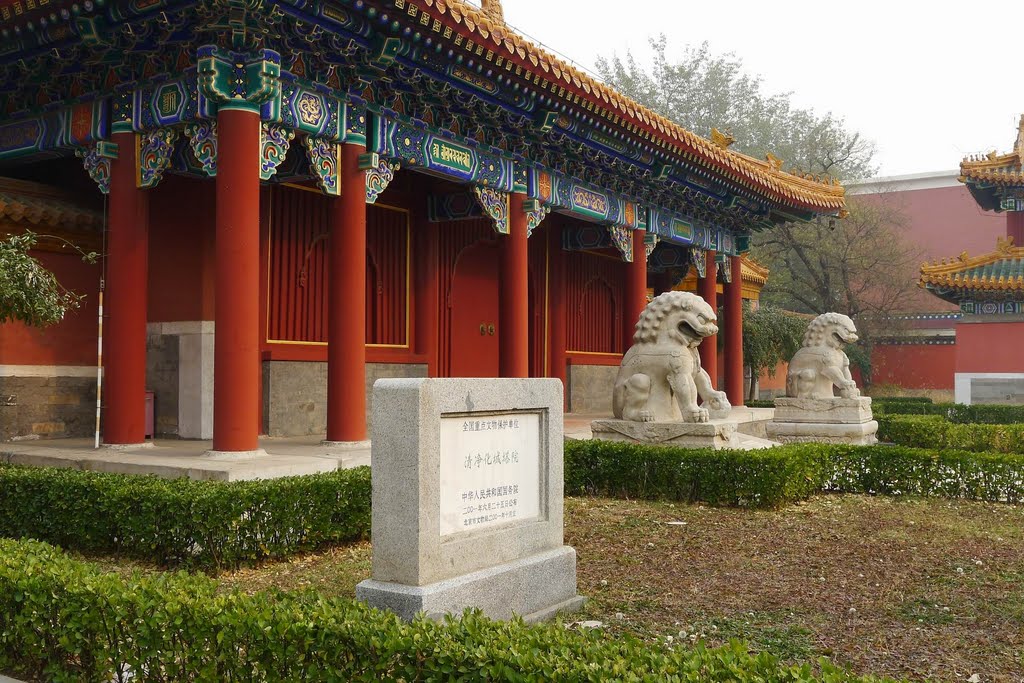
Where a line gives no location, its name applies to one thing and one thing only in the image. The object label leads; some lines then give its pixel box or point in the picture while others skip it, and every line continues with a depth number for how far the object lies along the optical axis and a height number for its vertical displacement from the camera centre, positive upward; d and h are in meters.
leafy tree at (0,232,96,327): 6.79 +0.69
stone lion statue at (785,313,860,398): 13.34 +0.09
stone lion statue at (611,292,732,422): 9.66 +0.08
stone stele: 4.23 -0.66
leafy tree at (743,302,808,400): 24.97 +0.91
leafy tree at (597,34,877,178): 38.91 +12.25
